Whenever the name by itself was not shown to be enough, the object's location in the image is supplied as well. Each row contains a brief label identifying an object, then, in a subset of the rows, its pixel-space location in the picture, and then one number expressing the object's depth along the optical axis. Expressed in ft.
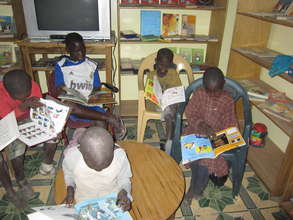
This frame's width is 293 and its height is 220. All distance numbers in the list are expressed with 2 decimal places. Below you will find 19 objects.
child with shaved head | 4.09
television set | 9.61
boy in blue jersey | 8.14
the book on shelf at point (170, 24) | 11.49
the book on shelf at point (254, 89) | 8.83
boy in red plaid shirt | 6.75
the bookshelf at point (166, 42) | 10.77
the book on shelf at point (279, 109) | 7.63
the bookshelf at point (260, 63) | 7.89
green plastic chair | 6.99
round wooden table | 4.65
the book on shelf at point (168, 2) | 10.73
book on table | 3.87
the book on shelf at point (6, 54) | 10.66
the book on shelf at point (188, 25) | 11.68
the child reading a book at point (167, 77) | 8.68
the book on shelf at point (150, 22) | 11.29
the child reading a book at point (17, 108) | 6.57
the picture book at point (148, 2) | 10.60
